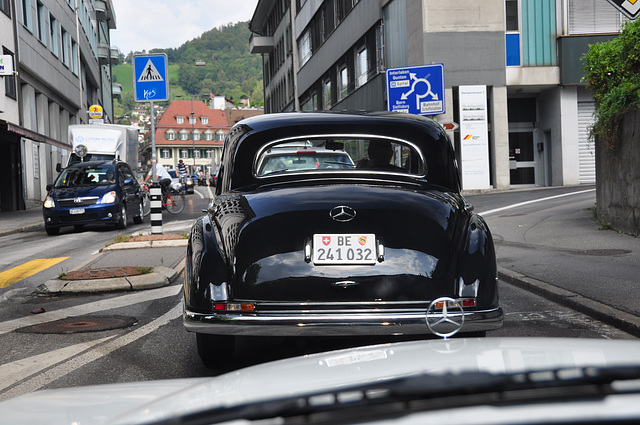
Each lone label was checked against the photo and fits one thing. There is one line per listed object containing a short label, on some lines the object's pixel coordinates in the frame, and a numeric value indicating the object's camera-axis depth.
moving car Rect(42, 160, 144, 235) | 17.67
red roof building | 124.69
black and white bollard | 12.37
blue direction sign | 16.22
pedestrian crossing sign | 12.97
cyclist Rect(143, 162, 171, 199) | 22.00
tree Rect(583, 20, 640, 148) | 11.12
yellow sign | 35.12
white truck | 25.95
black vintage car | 4.11
